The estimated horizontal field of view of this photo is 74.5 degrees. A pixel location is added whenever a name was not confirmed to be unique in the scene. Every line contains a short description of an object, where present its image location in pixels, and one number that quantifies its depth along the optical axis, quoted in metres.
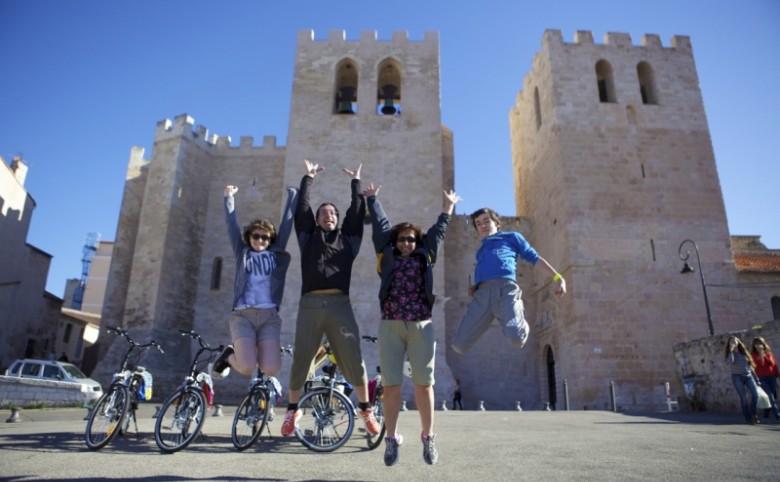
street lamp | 12.66
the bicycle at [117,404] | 4.23
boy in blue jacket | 3.73
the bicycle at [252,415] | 4.22
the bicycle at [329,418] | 4.09
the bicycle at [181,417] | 3.90
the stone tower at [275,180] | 16.81
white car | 12.47
